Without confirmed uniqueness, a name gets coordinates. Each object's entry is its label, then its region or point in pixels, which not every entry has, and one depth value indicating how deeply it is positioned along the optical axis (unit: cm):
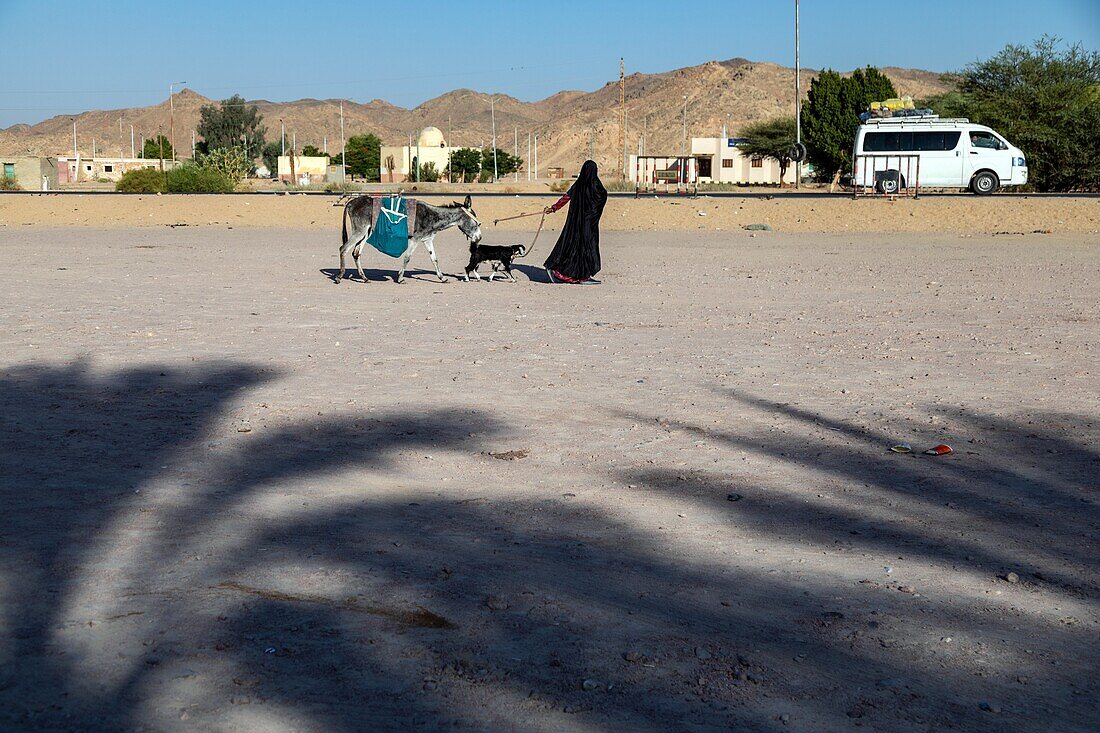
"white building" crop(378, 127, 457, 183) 9256
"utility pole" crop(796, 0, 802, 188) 5278
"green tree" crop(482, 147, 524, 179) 9894
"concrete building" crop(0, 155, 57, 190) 8009
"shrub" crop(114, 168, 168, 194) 4859
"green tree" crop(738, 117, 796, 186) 6700
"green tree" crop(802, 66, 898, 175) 5959
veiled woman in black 1734
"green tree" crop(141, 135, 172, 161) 11556
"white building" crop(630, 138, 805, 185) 8875
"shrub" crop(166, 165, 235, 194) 4588
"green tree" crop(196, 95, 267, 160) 10162
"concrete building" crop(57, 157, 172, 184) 9119
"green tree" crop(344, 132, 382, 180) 9994
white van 3462
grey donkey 1711
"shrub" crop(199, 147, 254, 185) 5428
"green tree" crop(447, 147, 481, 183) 8963
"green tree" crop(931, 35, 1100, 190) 4075
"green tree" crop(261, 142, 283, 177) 10831
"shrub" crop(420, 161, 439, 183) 8688
